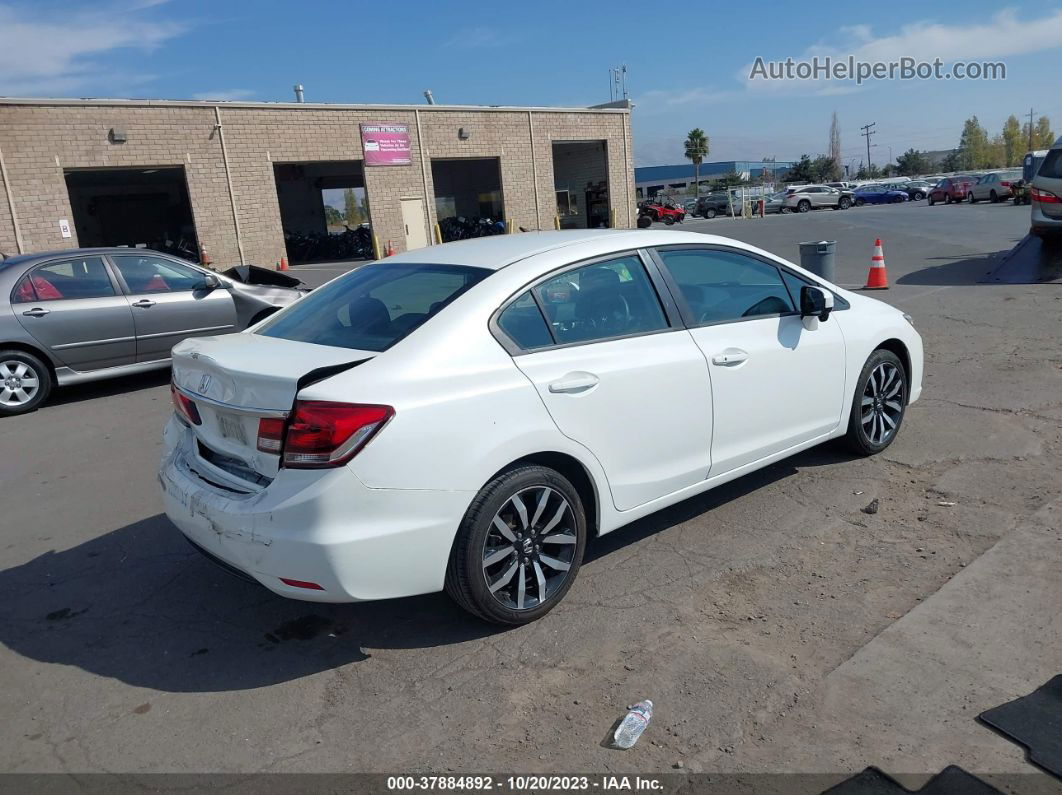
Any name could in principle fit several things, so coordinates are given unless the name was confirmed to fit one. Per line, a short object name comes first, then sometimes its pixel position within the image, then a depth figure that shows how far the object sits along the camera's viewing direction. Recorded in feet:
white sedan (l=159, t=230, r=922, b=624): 10.18
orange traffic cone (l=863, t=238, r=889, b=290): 42.73
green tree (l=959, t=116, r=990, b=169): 374.63
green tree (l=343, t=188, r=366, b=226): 275.53
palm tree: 282.97
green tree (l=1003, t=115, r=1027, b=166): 364.03
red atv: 145.48
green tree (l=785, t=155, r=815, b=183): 318.24
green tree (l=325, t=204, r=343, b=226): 210.32
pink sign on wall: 100.32
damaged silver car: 26.94
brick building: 78.18
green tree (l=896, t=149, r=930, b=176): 408.87
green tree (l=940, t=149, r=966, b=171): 393.09
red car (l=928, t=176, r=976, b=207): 146.72
